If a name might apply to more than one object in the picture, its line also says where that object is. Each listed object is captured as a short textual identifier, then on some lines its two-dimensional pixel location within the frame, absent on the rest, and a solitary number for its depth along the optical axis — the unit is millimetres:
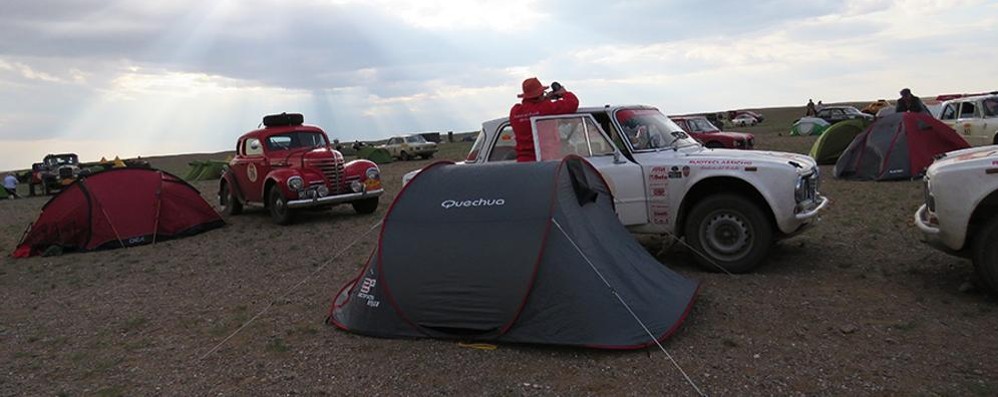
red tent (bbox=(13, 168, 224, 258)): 11055
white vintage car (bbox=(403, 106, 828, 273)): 6629
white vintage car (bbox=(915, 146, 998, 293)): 5465
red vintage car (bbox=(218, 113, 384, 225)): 12453
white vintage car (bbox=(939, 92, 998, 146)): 15531
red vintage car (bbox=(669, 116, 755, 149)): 20672
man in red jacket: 7367
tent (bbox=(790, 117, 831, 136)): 32688
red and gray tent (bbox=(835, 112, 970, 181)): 13664
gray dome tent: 4984
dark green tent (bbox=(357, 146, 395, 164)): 33125
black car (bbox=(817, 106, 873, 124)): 38544
